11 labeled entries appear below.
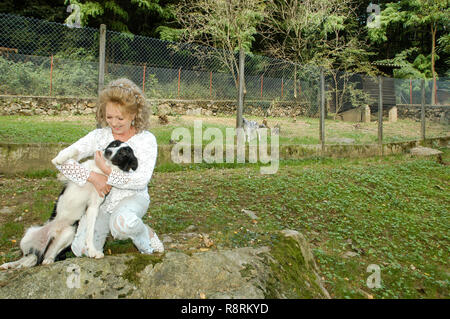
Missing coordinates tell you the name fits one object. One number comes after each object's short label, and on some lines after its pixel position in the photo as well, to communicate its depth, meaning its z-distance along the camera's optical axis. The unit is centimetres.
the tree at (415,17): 2117
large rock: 208
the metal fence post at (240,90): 809
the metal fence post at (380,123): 1042
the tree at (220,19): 1550
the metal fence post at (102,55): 617
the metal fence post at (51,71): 893
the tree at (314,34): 1969
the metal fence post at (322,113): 926
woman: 252
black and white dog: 253
